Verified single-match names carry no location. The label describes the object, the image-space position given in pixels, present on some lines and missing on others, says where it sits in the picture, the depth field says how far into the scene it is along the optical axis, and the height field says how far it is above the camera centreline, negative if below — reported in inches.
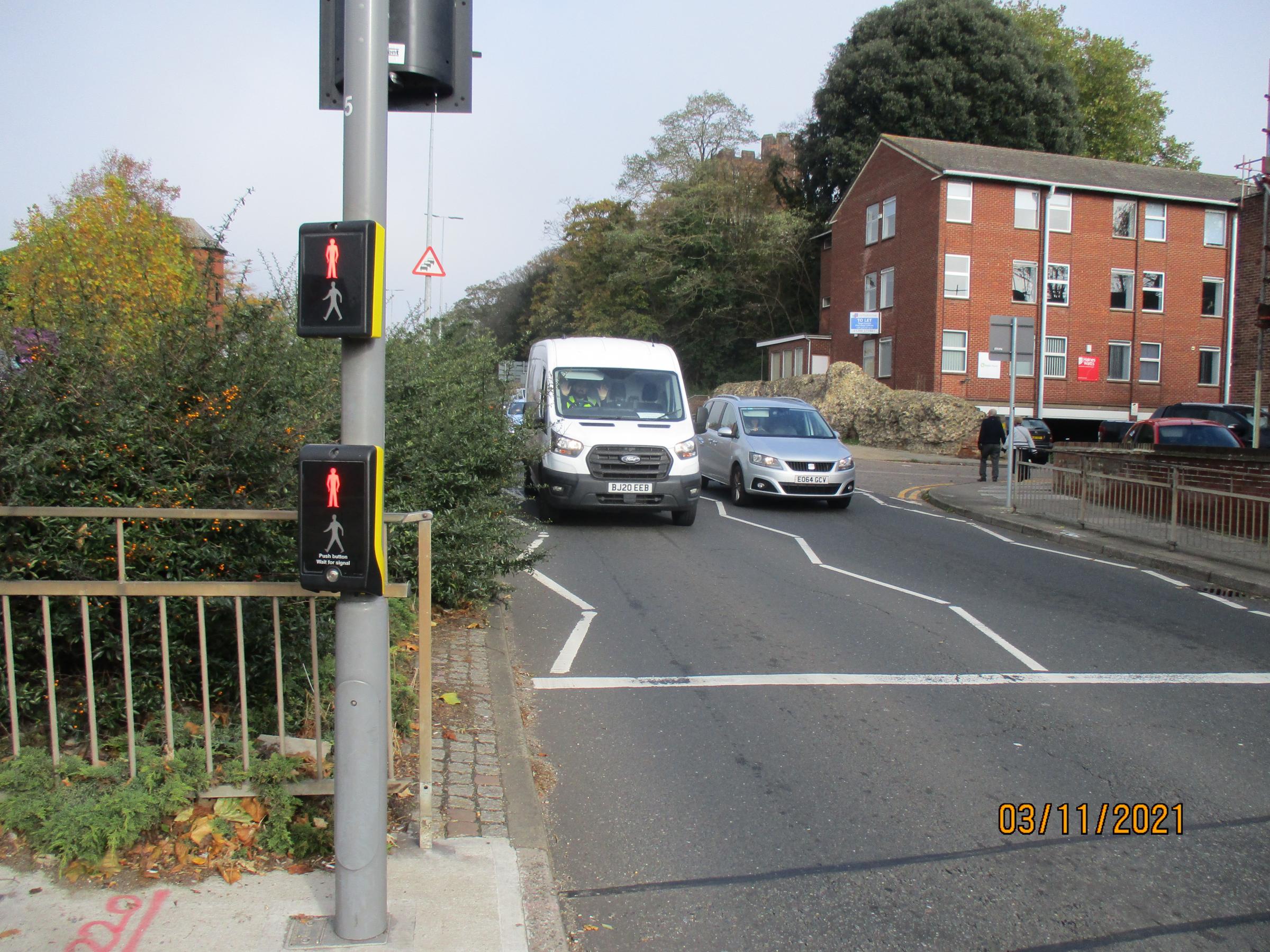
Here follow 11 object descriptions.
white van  513.3 -14.9
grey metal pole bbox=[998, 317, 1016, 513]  643.5 -24.4
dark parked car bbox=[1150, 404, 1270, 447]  992.2 -5.1
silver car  624.7 -30.9
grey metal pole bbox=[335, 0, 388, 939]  122.0 -29.5
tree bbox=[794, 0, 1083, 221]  1910.7 +604.4
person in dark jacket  904.9 -28.5
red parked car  805.9 -20.0
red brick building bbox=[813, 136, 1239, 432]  1488.7 +204.5
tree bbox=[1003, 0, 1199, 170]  2241.6 +698.4
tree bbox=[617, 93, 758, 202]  2183.8 +575.5
